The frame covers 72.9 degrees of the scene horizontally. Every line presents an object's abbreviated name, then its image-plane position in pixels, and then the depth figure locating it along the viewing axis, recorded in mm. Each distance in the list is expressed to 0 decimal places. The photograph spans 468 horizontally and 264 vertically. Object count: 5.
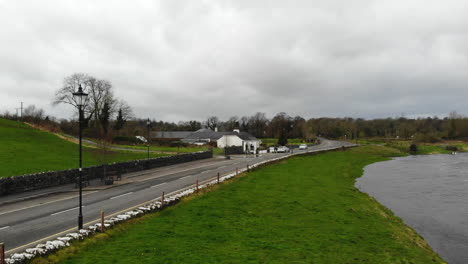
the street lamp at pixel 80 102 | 15006
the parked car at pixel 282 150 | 79069
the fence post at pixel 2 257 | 10828
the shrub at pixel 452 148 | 110538
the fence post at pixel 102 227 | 15462
